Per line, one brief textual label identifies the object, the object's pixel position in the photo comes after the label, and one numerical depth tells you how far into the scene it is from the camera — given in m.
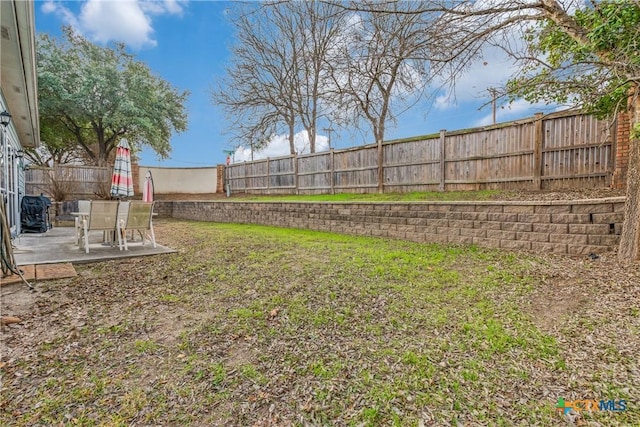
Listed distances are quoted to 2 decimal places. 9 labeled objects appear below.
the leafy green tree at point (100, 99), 14.93
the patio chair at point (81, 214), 5.53
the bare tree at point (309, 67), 13.58
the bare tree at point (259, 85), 15.16
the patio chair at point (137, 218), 5.41
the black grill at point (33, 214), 7.92
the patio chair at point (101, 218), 5.13
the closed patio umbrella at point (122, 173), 6.30
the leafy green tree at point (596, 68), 3.48
